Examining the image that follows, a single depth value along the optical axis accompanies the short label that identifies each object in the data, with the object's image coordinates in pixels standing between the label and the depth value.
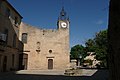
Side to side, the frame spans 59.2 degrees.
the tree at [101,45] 21.03
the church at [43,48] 16.05
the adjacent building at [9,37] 11.65
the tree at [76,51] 39.76
